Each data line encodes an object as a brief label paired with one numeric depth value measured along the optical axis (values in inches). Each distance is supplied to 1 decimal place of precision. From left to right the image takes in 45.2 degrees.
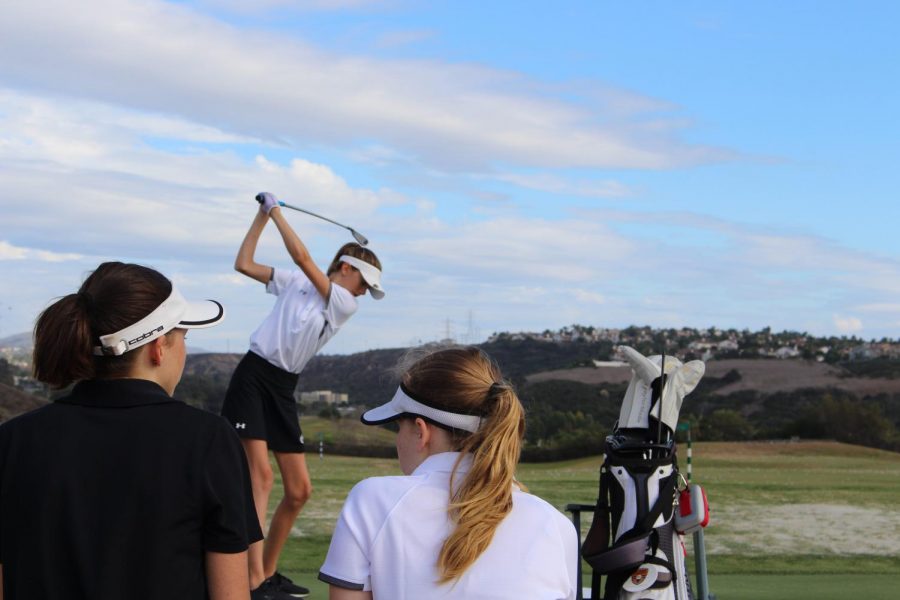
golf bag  177.9
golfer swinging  250.7
